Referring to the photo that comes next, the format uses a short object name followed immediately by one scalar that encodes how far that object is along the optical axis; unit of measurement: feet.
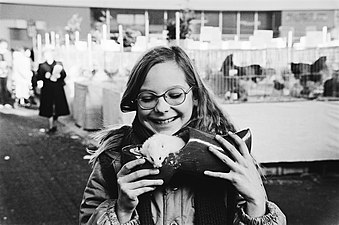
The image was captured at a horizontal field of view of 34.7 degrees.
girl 2.77
